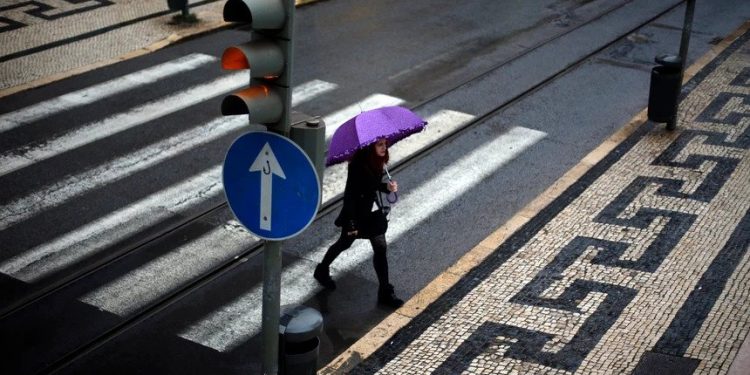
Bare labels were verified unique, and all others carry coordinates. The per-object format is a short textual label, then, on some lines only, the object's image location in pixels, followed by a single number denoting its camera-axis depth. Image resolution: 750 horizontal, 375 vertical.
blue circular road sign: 12.47
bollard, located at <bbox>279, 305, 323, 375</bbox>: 13.92
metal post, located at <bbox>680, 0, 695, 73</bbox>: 28.48
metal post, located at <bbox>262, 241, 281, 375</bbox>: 13.06
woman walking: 19.45
